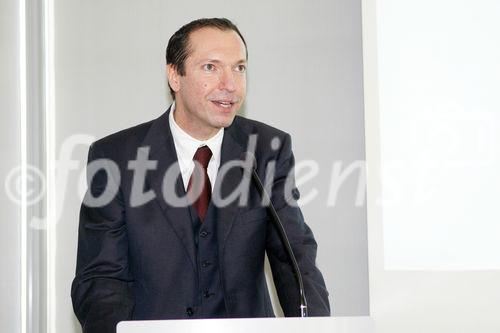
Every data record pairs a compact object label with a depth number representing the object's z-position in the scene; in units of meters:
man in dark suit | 3.99
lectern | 3.25
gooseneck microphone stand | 3.61
